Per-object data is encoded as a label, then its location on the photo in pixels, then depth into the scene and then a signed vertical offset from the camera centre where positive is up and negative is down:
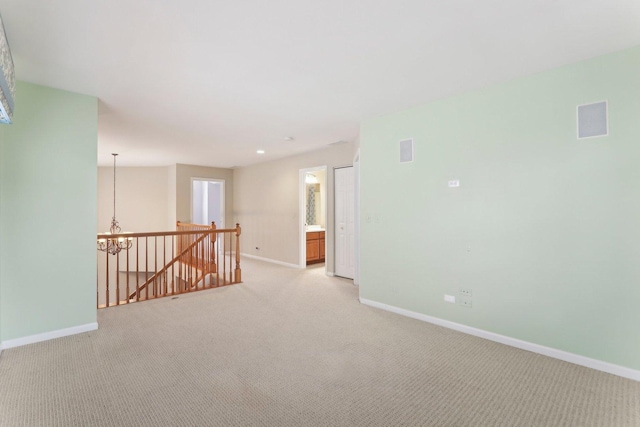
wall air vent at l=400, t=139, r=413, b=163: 3.63 +0.83
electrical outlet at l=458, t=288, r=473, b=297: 3.13 -0.80
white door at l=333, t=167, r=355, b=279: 5.51 -0.08
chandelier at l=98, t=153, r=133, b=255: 6.29 -0.26
